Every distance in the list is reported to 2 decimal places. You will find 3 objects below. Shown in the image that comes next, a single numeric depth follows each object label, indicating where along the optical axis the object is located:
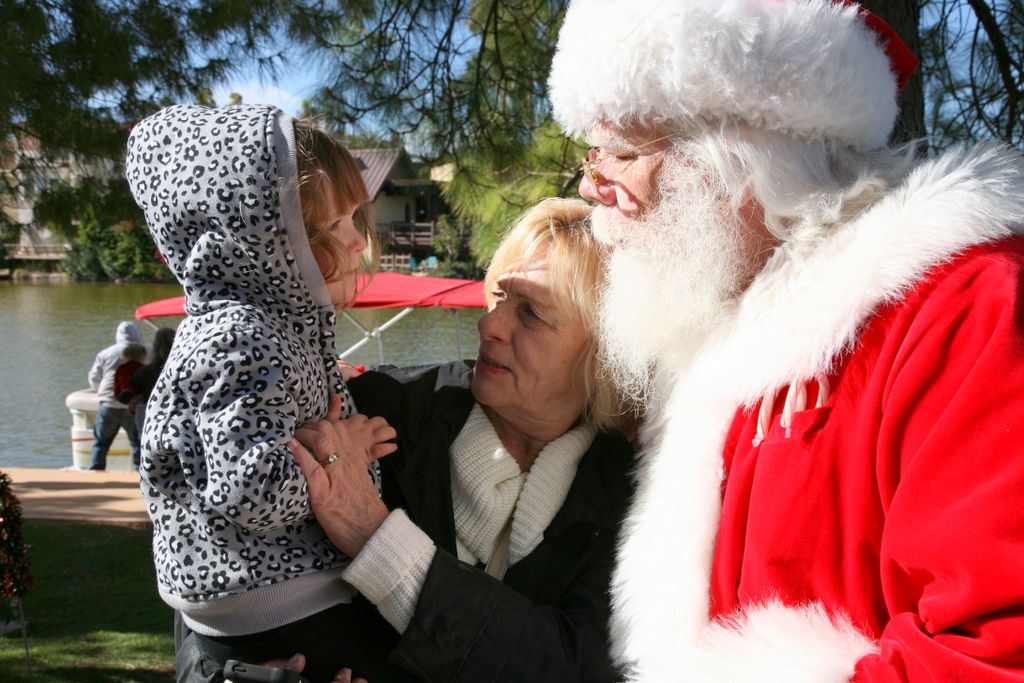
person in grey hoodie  10.93
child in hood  1.66
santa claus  1.20
